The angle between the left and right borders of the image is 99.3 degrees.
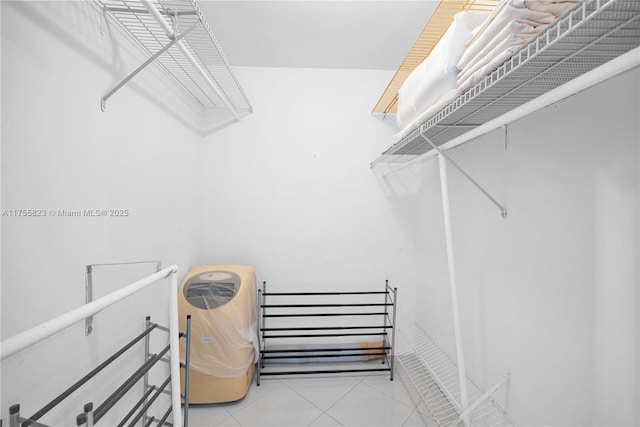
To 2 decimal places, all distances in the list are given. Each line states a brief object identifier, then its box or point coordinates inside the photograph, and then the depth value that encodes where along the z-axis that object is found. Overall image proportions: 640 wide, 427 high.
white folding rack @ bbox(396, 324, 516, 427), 1.39
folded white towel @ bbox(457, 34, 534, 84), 0.75
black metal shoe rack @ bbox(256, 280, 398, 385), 2.18
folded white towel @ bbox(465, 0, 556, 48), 0.71
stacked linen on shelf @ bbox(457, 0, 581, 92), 0.70
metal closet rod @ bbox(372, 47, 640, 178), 0.51
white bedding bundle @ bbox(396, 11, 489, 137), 0.99
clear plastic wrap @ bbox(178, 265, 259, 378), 1.64
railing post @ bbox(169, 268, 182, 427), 1.01
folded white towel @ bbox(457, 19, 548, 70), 0.73
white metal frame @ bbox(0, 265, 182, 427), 0.48
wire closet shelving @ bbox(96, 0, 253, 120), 1.07
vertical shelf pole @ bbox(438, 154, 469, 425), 1.17
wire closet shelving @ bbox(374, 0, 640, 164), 0.53
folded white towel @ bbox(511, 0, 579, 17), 0.69
